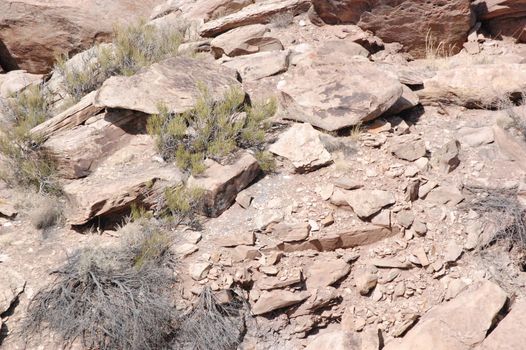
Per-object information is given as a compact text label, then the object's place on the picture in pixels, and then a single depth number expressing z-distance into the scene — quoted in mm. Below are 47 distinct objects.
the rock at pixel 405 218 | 4945
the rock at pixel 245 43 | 7609
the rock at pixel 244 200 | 5168
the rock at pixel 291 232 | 4867
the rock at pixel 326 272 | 4730
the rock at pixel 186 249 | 4773
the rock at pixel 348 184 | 5191
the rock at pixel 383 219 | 4918
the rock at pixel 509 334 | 3811
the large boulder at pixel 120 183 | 4906
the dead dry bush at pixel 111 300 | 4230
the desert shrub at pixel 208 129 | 5445
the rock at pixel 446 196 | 5145
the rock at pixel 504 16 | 7262
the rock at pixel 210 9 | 9172
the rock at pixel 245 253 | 4750
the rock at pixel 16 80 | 7926
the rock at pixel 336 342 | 4172
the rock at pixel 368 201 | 4977
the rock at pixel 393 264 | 4773
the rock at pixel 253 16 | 8273
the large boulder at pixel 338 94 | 5781
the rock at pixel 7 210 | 5090
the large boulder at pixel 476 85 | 6102
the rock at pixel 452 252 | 4777
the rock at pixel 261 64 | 6887
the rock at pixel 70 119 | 5738
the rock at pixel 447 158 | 5438
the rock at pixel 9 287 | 4320
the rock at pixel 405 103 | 6125
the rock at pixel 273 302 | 4594
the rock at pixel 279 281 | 4645
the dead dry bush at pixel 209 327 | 4383
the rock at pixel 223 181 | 5094
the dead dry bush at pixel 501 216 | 4914
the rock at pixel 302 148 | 5418
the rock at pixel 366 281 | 4684
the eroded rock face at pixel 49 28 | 8734
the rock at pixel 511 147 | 5489
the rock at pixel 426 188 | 5191
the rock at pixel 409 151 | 5496
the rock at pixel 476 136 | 5707
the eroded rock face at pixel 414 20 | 7168
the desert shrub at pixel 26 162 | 5371
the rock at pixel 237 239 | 4832
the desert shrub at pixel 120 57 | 6676
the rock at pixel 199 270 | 4598
